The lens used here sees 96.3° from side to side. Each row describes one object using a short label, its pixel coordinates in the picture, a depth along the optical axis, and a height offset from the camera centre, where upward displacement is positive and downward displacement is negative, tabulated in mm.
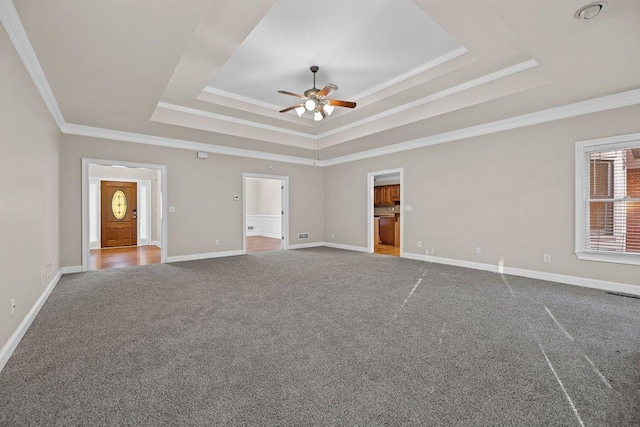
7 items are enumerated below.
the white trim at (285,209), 7844 +41
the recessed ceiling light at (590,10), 2162 +1550
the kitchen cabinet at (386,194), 9562 +537
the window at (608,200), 3825 +131
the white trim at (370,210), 7234 +3
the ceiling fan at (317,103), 4052 +1592
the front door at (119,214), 8547 -83
